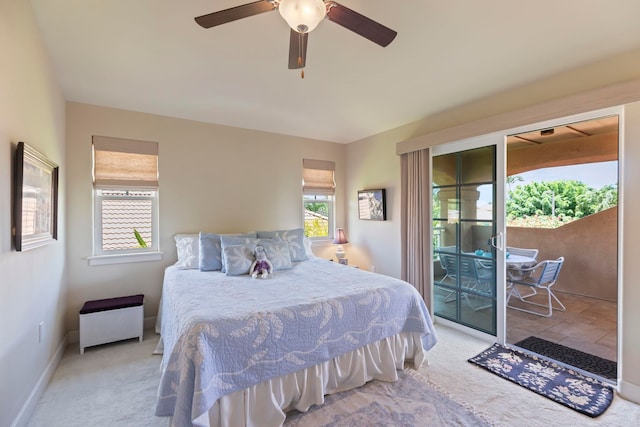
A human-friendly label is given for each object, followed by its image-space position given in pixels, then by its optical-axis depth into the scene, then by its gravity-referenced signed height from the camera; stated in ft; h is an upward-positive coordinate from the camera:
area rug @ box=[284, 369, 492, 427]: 5.90 -4.42
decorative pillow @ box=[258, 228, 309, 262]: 11.48 -1.13
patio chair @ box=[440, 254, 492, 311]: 9.86 -2.34
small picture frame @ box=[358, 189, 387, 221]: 13.18 +0.36
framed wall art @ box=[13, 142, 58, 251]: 5.43 +0.29
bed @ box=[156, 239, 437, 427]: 5.09 -2.82
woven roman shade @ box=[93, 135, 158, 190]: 10.12 +1.85
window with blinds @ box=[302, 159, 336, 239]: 14.62 +0.82
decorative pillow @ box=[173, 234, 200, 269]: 10.21 -1.45
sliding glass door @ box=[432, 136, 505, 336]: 9.40 -0.77
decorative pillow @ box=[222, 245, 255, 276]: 9.29 -1.58
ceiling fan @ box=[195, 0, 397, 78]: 4.57 +3.44
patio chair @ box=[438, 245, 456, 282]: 10.96 -1.84
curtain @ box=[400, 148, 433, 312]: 11.18 -0.34
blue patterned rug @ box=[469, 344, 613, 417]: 6.46 -4.39
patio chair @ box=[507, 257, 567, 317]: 11.83 -3.00
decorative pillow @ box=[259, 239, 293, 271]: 9.98 -1.51
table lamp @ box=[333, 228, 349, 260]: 14.61 -1.52
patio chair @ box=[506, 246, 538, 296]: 12.41 -2.67
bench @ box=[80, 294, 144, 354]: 8.90 -3.57
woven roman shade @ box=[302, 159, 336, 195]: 14.55 +1.90
